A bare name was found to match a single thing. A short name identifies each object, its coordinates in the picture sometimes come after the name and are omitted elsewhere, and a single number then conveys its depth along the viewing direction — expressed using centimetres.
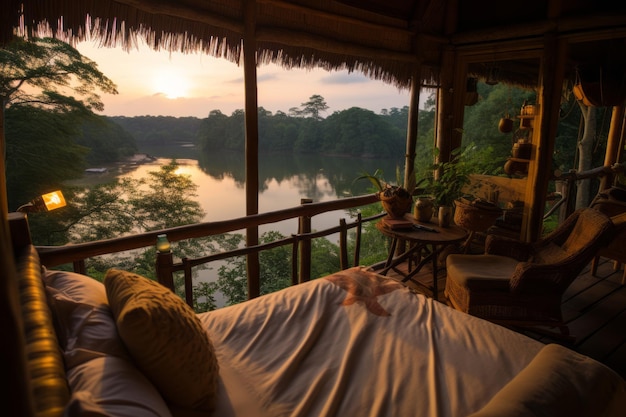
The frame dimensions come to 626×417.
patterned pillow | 105
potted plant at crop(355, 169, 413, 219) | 334
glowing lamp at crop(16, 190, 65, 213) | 185
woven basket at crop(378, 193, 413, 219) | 334
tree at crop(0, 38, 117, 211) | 750
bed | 95
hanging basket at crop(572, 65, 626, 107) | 370
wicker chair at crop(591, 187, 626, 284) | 330
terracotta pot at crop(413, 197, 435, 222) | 333
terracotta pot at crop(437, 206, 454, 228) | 323
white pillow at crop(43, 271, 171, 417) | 86
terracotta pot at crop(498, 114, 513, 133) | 486
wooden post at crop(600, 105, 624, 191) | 530
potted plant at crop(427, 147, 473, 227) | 363
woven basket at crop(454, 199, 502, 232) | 312
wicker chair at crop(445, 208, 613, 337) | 243
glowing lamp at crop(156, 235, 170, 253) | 214
